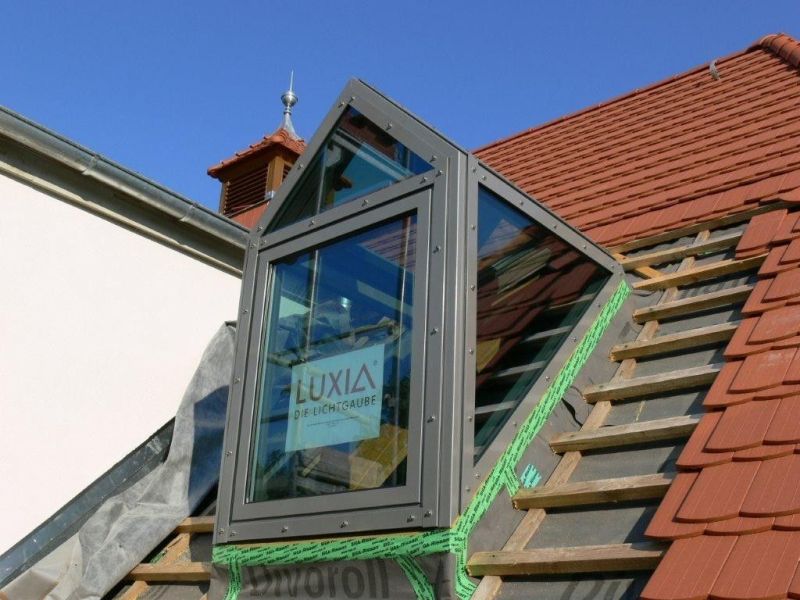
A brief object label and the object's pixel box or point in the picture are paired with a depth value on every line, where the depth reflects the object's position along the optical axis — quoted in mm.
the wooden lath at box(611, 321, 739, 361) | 3088
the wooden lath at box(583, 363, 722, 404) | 2879
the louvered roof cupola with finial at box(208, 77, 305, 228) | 15070
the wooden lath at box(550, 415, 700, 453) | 2654
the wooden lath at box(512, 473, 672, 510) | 2428
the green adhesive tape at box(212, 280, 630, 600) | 2391
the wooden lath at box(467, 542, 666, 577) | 2158
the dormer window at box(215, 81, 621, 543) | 2609
